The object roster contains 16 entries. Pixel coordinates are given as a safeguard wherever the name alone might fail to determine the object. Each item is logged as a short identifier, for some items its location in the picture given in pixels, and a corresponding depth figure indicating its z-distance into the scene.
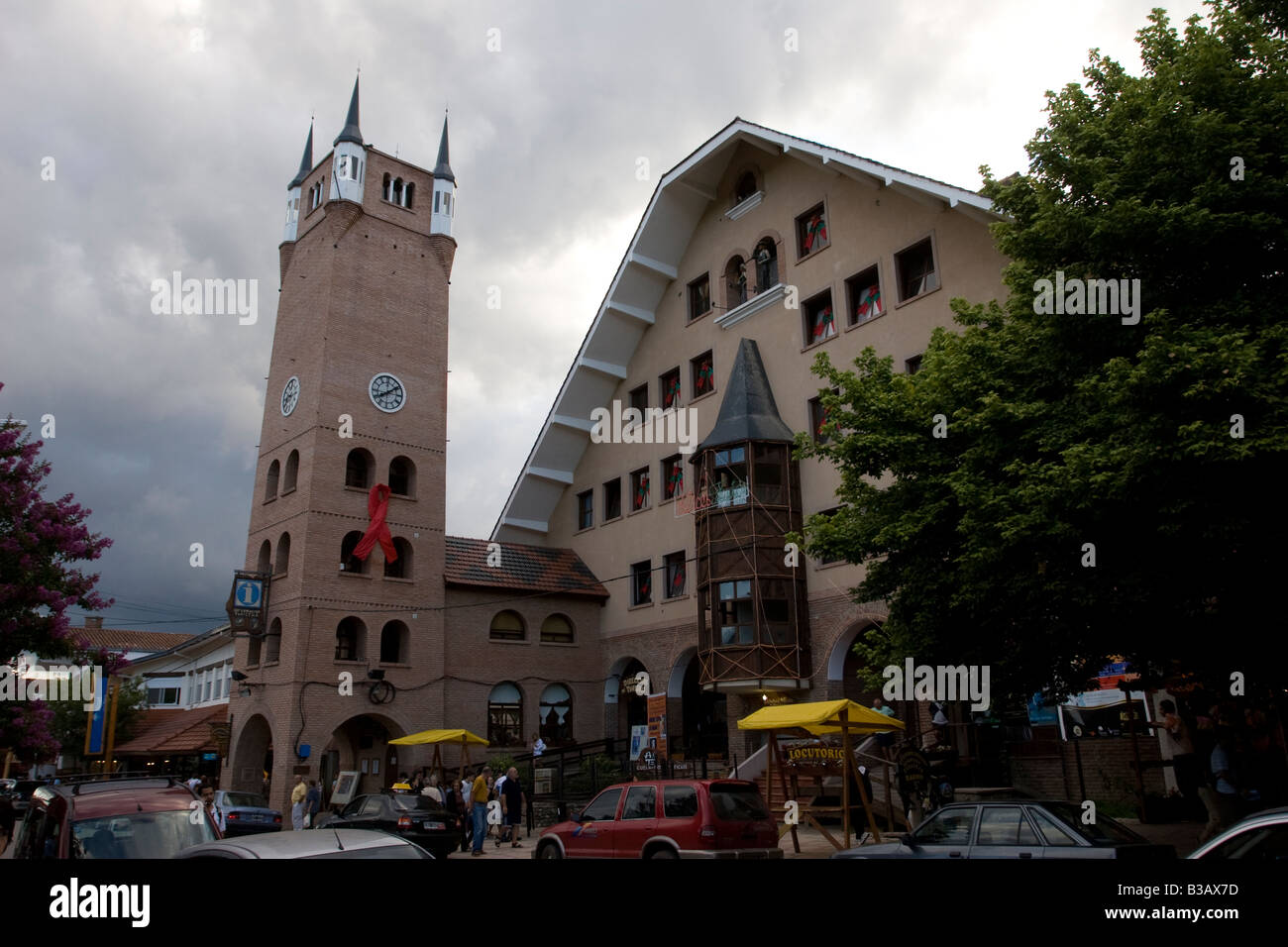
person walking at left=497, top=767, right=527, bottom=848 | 21.42
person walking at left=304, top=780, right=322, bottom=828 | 24.55
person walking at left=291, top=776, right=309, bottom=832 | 23.69
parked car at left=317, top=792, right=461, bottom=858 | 18.27
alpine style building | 26.25
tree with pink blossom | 18.84
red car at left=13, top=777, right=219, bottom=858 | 9.12
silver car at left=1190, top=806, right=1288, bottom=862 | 6.09
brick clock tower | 29.25
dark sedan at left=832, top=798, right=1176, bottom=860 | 8.91
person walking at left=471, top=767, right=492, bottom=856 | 19.78
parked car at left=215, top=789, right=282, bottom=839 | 21.22
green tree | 9.85
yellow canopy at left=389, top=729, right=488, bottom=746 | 24.69
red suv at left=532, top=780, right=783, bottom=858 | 12.24
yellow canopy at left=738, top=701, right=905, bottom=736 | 15.80
